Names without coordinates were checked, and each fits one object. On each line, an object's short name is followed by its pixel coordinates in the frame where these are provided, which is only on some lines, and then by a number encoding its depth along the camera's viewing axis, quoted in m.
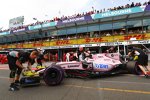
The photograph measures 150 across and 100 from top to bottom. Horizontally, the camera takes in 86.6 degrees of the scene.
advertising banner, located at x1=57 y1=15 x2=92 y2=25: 10.70
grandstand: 9.23
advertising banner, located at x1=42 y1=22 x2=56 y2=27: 12.41
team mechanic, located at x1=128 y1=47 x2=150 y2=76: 3.57
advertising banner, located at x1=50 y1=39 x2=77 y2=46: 11.45
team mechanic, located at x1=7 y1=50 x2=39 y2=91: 2.90
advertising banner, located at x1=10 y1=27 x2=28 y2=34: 14.40
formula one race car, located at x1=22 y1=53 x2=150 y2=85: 3.06
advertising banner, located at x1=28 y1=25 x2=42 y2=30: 13.32
